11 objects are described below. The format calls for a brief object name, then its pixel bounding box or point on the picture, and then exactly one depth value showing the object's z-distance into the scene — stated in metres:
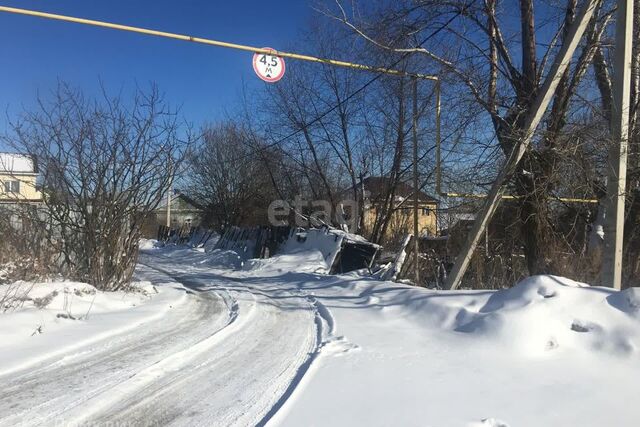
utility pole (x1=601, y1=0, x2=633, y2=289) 7.34
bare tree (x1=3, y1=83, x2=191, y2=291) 10.16
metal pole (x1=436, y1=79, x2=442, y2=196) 11.20
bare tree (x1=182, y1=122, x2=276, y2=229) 30.39
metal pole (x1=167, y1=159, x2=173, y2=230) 11.10
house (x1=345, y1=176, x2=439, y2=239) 21.52
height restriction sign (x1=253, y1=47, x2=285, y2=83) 9.42
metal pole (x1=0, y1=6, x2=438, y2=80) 7.80
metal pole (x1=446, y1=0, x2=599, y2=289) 8.14
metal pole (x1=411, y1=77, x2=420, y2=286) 12.10
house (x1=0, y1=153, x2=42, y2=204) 10.16
